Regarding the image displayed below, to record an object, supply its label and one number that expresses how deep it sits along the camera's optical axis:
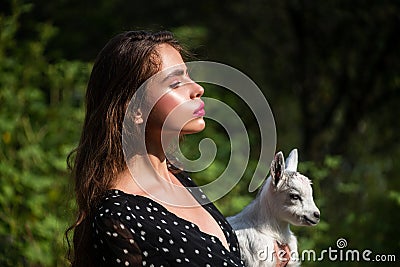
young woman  4.99
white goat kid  5.08
